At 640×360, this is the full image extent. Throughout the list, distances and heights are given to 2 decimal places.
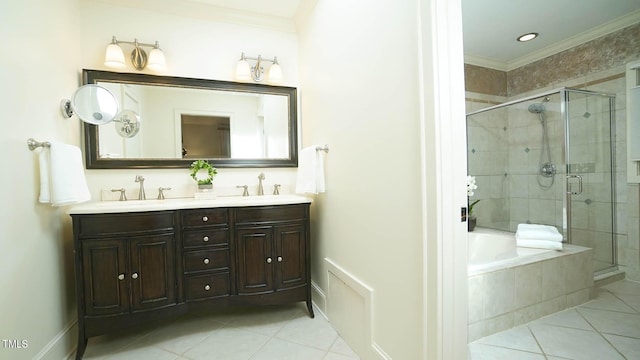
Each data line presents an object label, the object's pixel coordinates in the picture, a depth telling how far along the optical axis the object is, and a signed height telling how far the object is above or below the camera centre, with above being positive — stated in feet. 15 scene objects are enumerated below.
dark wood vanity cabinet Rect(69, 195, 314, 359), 5.05 -1.64
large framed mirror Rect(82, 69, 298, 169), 6.52 +1.49
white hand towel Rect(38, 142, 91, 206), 4.52 +0.14
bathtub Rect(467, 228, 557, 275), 5.50 -1.99
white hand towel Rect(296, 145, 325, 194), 6.27 +0.09
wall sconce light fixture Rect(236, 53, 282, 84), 7.25 +3.02
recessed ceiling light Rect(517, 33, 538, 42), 8.26 +4.26
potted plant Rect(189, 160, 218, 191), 6.89 +0.19
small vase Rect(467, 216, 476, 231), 8.85 -1.73
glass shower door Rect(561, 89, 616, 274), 7.82 +0.00
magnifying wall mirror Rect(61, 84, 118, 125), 5.49 +1.67
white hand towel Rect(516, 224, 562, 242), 6.55 -1.61
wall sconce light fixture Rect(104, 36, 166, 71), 6.40 +3.10
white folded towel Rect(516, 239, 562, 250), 6.41 -1.84
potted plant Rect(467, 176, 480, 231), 8.44 -1.16
